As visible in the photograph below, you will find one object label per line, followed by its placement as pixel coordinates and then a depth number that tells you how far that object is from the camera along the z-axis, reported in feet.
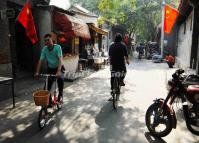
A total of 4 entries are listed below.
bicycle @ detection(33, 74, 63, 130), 20.07
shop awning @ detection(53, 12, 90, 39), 45.75
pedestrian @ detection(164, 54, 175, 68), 66.33
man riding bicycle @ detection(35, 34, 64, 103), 23.16
